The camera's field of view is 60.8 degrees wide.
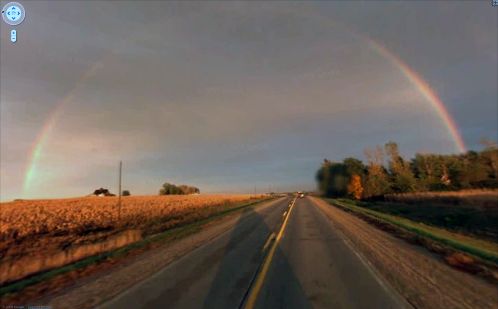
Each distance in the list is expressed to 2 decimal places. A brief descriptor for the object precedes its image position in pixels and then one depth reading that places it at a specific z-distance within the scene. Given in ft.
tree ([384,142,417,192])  279.08
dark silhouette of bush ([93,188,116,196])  453.58
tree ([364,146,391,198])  300.61
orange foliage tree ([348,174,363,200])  331.90
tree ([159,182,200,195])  596.13
